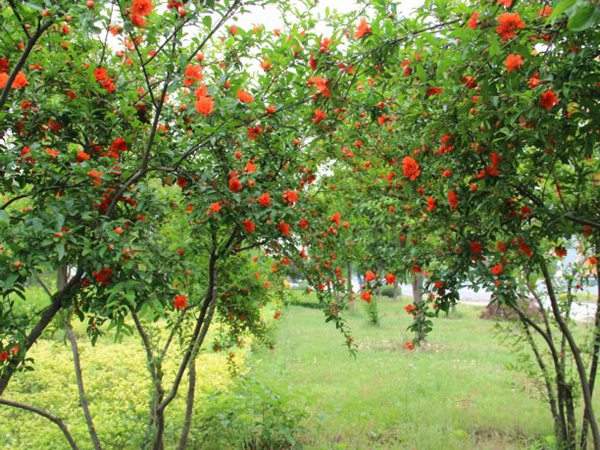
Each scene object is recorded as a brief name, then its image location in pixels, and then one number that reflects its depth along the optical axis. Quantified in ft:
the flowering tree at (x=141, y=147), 5.51
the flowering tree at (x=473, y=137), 5.65
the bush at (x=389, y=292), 65.29
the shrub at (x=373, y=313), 35.80
